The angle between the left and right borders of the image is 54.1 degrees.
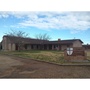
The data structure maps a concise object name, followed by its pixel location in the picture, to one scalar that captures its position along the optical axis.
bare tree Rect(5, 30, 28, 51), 9.79
